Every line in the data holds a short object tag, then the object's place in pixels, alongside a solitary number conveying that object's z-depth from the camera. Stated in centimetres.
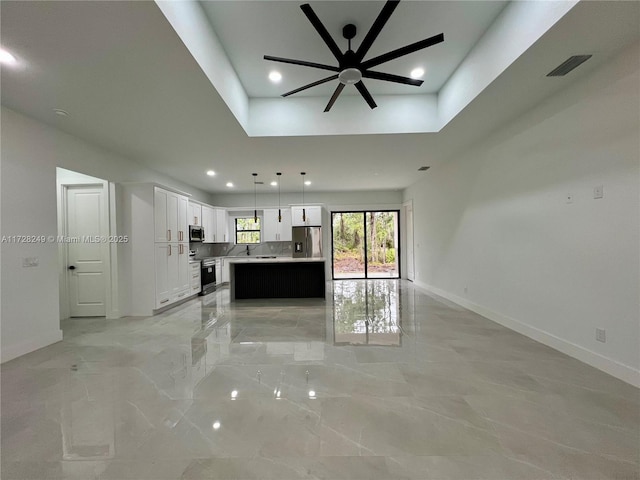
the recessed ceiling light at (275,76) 333
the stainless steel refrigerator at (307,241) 786
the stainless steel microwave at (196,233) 660
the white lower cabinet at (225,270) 821
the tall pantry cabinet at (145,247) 479
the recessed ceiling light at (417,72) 337
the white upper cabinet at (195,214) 671
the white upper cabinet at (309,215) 790
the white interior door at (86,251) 470
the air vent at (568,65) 239
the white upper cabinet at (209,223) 745
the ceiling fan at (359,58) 194
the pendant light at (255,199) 844
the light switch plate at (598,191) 252
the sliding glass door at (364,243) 869
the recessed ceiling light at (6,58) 217
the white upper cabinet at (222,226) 821
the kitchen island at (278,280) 596
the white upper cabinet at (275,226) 832
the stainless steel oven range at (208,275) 670
